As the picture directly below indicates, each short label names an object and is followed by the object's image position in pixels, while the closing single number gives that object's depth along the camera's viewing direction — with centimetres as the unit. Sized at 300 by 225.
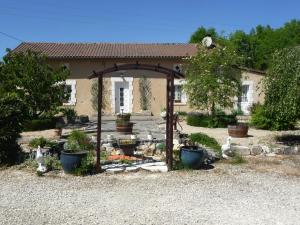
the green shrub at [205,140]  895
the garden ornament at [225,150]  828
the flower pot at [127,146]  815
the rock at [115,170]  699
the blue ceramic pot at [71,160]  680
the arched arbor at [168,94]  699
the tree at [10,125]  769
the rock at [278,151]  891
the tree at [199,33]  3582
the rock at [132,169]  707
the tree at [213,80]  1394
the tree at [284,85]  914
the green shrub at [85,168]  678
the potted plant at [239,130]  1122
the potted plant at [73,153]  680
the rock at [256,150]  874
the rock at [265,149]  886
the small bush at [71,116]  1429
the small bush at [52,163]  716
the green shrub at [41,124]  1297
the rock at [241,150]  866
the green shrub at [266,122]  1269
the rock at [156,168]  711
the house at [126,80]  1752
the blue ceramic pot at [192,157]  721
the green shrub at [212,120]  1387
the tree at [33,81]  1171
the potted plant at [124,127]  1101
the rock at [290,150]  897
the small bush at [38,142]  823
